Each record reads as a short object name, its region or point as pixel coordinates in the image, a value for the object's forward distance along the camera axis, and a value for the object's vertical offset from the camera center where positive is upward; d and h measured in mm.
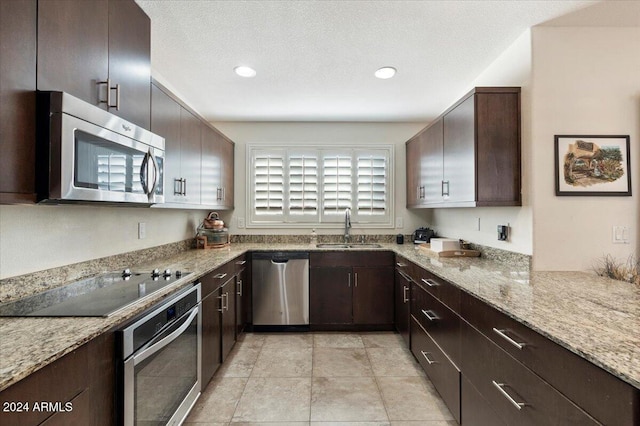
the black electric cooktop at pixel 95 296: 1233 -365
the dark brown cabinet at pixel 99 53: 1175 +722
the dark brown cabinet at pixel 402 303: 2854 -836
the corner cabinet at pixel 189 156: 2181 +547
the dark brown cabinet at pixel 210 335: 2121 -841
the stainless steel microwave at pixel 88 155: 1139 +260
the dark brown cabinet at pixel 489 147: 2146 +481
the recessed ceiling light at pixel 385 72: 2559 +1191
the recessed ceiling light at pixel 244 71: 2557 +1201
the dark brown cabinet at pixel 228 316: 2521 -831
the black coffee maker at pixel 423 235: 3652 -214
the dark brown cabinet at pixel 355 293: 3359 -809
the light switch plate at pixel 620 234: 2014 -112
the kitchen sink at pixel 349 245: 3702 -340
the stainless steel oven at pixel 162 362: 1238 -684
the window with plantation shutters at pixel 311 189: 3973 +349
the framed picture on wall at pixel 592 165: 2008 +328
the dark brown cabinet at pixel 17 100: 1010 +391
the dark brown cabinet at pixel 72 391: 807 -509
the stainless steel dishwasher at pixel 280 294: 3346 -815
